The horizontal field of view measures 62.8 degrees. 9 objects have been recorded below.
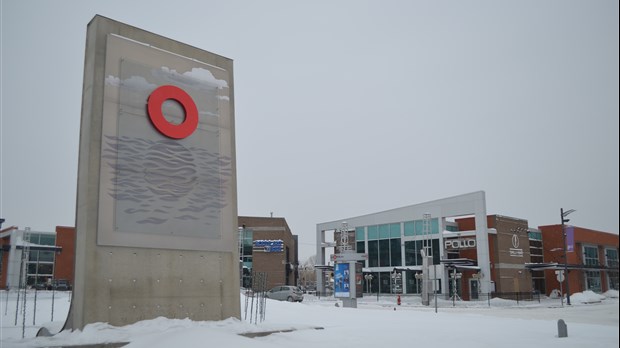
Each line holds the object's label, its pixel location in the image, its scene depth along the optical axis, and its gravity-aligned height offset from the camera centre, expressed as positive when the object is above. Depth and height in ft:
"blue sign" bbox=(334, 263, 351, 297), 143.74 -6.01
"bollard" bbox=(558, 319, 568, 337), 55.36 -7.82
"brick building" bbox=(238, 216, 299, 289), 248.52 +6.54
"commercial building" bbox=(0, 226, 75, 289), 232.32 +4.20
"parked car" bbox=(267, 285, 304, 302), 152.05 -10.09
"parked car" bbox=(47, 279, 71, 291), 215.51 -9.66
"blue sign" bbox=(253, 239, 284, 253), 250.37 +6.95
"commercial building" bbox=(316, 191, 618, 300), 189.16 +3.93
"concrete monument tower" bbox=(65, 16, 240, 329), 47.06 +7.69
